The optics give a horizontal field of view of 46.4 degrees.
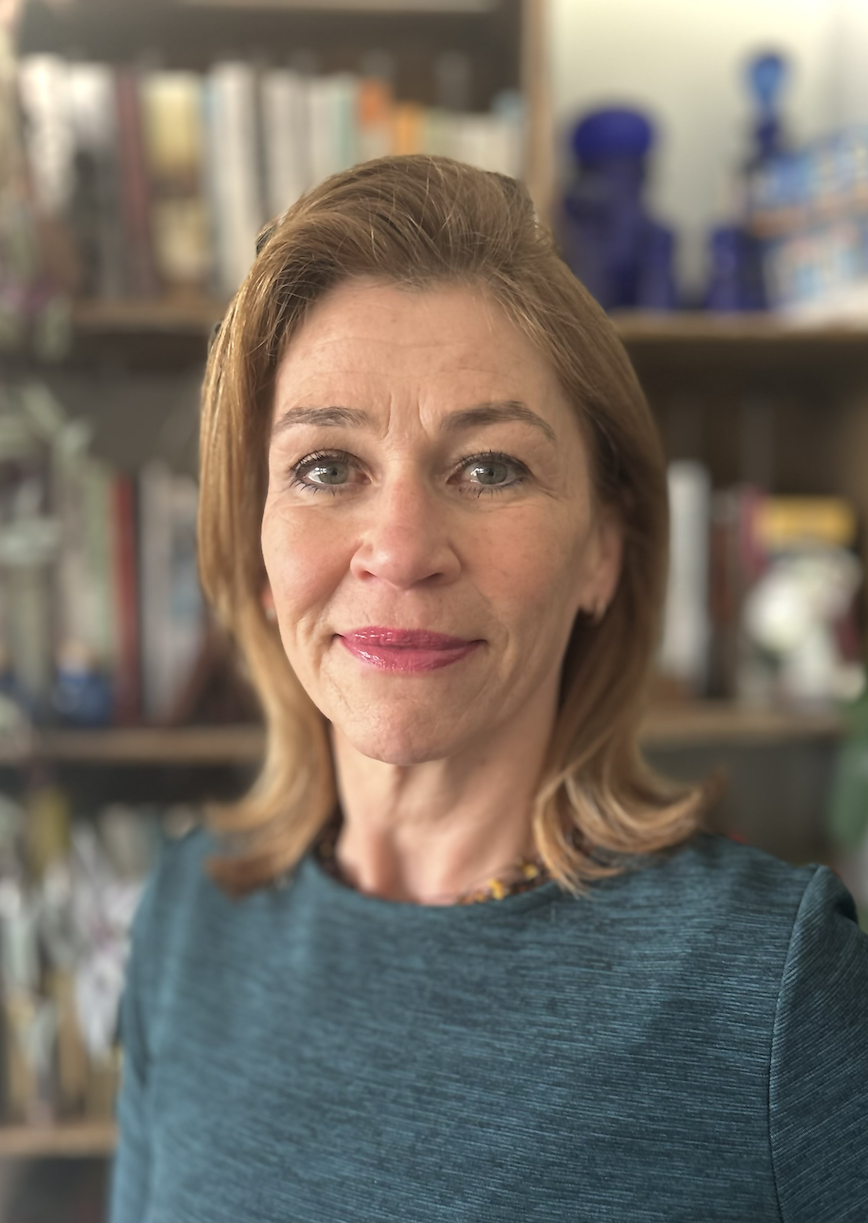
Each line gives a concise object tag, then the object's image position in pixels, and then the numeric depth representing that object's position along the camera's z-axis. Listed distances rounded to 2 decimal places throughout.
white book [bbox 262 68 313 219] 1.38
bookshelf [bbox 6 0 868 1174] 1.40
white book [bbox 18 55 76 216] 1.34
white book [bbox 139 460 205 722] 1.43
